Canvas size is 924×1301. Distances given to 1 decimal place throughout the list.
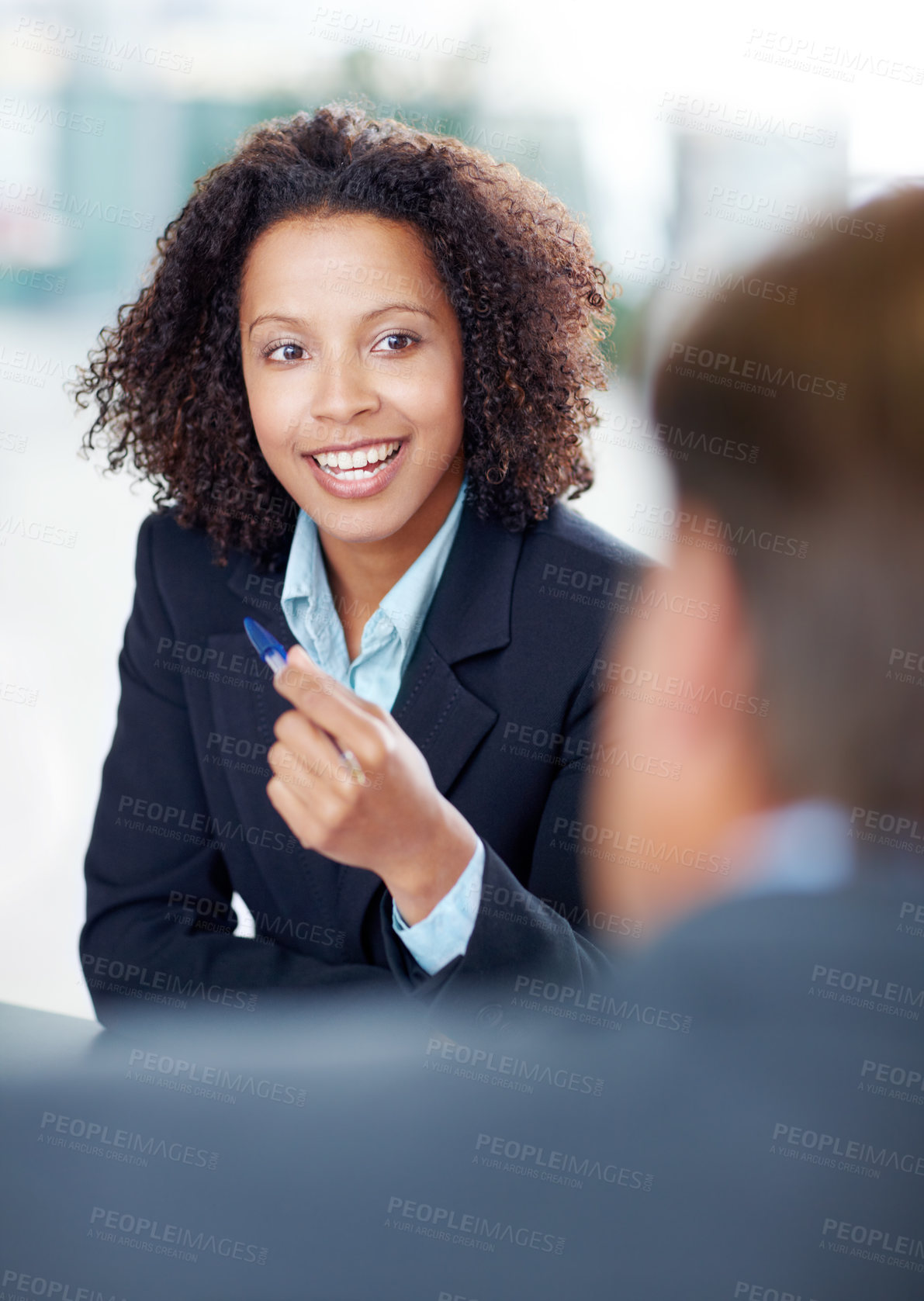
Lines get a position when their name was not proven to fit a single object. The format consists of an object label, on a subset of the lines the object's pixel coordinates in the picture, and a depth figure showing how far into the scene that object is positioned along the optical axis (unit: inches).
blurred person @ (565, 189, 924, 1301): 48.5
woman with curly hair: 80.9
